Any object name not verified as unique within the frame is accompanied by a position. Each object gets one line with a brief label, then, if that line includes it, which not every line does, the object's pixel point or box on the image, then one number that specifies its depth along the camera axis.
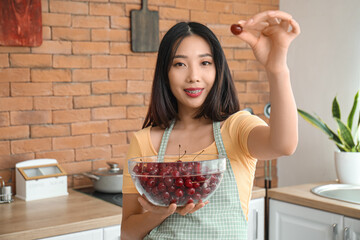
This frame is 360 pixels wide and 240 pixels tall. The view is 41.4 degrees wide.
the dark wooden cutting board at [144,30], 2.81
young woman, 1.33
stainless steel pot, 2.46
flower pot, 2.64
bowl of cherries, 1.10
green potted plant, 2.65
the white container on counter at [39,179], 2.36
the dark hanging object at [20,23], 2.38
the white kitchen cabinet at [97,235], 1.92
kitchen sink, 2.53
